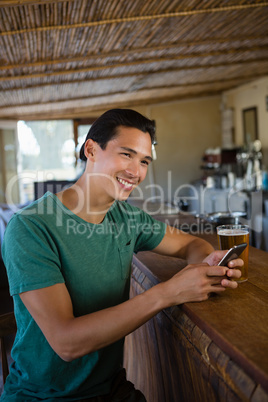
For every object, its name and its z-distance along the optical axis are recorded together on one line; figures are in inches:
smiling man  45.8
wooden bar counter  36.6
